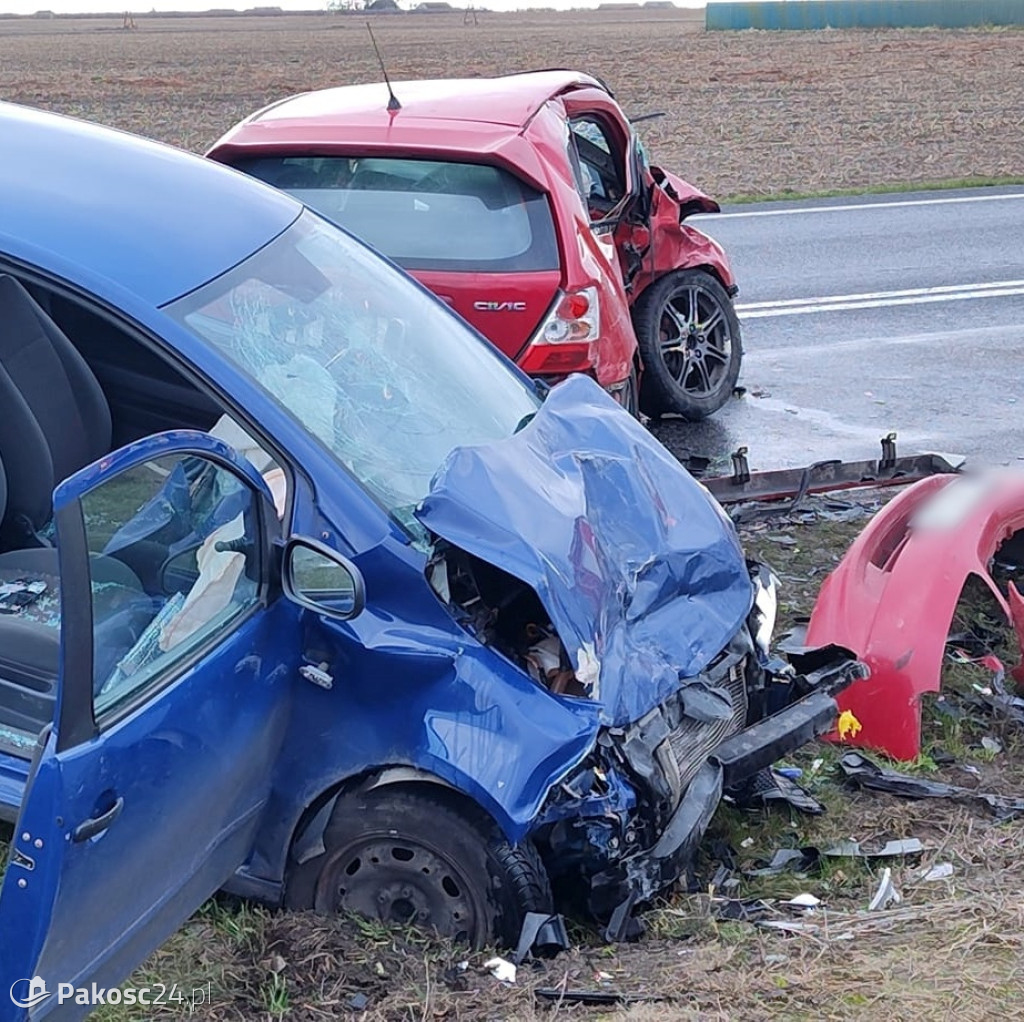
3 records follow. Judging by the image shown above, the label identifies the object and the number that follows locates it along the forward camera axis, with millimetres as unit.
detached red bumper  4391
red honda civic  6047
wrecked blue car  2742
